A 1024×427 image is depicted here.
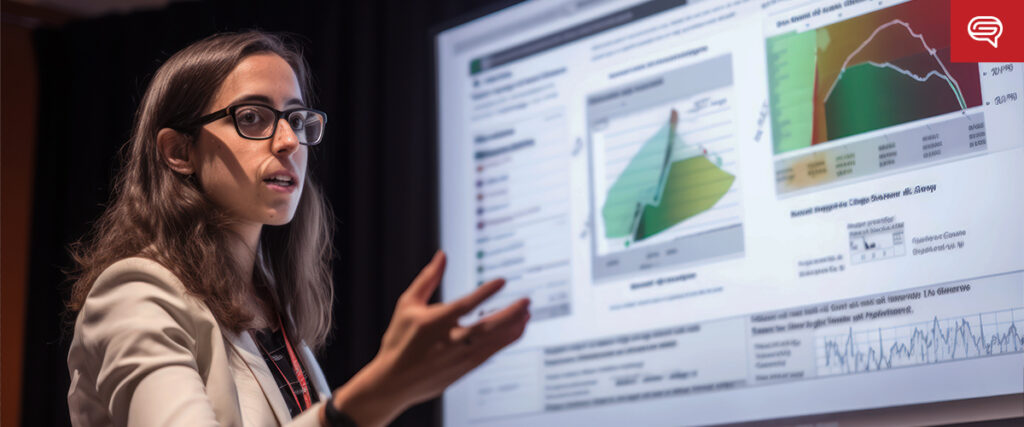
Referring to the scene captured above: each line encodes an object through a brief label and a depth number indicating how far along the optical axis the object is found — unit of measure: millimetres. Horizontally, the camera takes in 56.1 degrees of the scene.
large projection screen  1824
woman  1009
